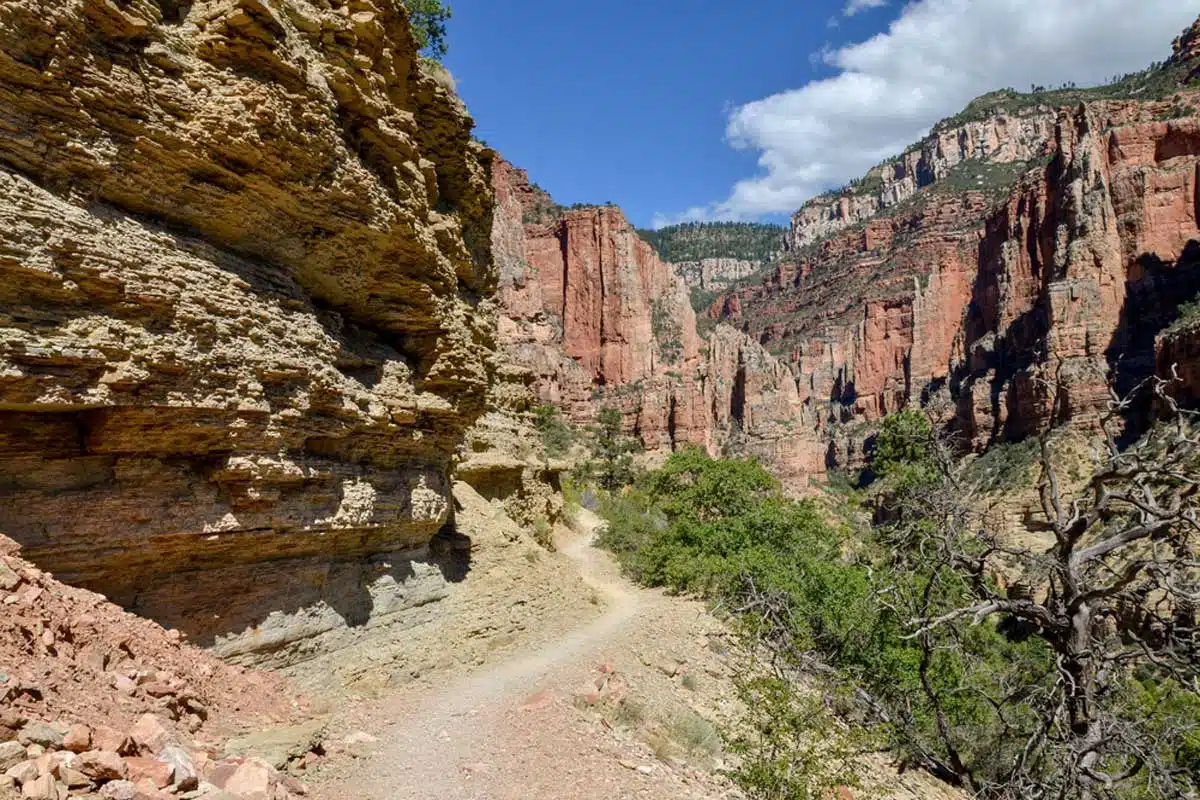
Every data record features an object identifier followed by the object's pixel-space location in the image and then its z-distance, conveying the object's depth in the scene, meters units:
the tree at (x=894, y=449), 37.82
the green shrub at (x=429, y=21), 20.31
